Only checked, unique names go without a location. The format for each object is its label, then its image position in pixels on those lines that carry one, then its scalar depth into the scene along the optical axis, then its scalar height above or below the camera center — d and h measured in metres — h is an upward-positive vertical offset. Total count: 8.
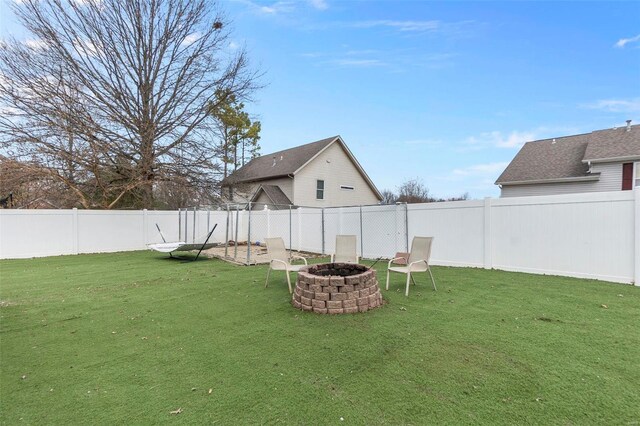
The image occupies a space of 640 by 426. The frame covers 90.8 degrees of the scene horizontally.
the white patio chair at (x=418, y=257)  5.42 -0.87
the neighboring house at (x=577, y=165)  13.19 +2.06
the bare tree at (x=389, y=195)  34.21 +1.66
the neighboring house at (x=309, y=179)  19.28 +2.02
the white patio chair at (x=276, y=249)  6.60 -0.84
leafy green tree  16.02 +5.36
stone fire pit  4.40 -1.19
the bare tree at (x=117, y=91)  12.23 +5.14
